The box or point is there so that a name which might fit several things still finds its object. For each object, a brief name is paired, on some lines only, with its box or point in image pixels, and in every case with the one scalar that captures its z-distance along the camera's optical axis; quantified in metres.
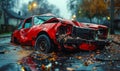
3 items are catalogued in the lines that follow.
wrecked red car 4.89
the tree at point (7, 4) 26.54
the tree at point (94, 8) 20.46
